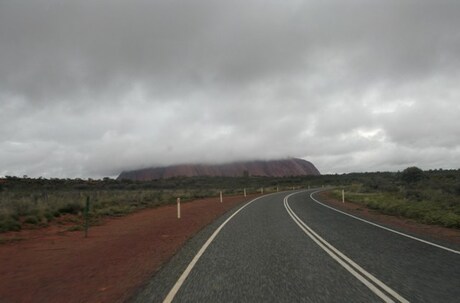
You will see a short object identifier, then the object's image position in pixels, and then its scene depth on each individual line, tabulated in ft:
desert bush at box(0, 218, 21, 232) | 48.23
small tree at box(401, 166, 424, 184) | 196.24
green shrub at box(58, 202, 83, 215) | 69.46
